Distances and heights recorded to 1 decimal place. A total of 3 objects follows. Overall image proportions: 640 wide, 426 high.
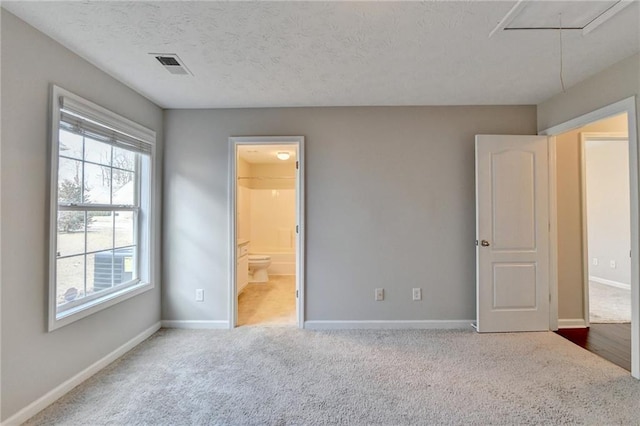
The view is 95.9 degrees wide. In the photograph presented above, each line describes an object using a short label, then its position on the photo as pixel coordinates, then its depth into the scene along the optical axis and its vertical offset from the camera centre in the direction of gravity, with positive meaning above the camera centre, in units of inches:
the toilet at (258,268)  204.2 -36.3
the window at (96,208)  79.7 +2.9
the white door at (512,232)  118.7 -5.8
